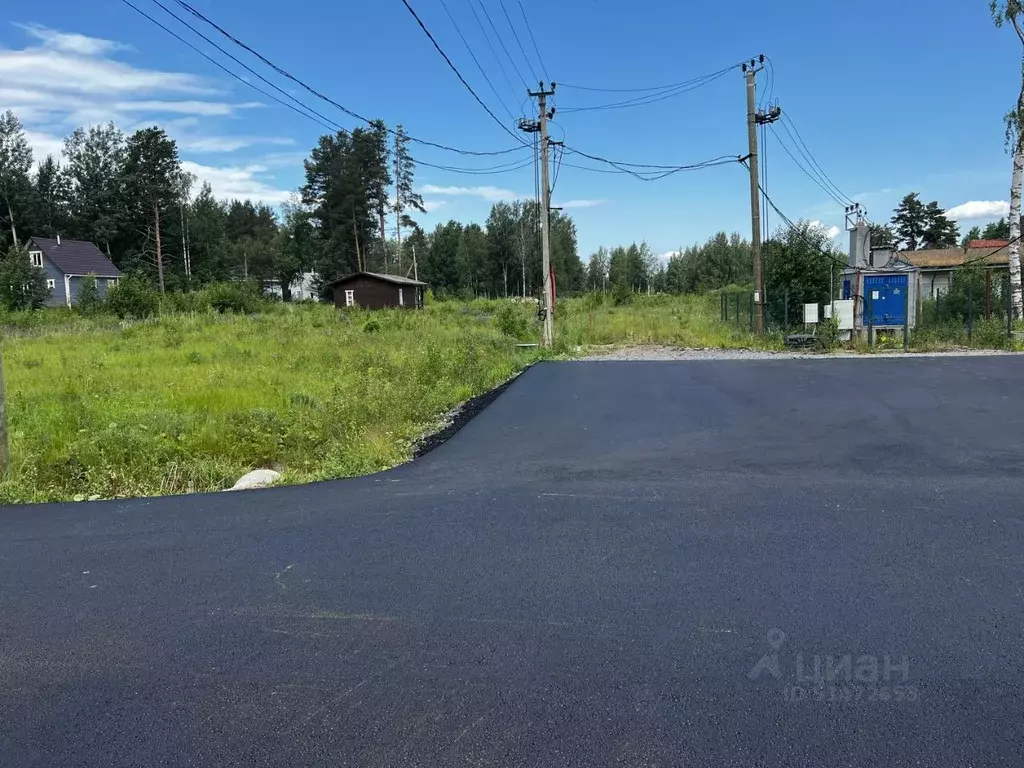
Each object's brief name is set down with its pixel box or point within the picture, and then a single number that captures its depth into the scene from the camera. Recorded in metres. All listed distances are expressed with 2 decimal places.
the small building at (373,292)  52.66
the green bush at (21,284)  43.75
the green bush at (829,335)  19.95
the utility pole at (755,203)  22.41
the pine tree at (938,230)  82.62
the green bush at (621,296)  49.66
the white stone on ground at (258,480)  6.92
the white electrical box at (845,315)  20.39
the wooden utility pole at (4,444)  7.15
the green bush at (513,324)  25.34
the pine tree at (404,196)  67.19
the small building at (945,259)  41.70
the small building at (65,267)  54.22
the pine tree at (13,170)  63.38
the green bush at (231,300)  46.03
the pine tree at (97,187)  66.75
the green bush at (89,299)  39.94
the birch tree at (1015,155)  20.95
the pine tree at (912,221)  83.59
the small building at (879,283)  21.12
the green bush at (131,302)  39.66
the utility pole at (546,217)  21.95
